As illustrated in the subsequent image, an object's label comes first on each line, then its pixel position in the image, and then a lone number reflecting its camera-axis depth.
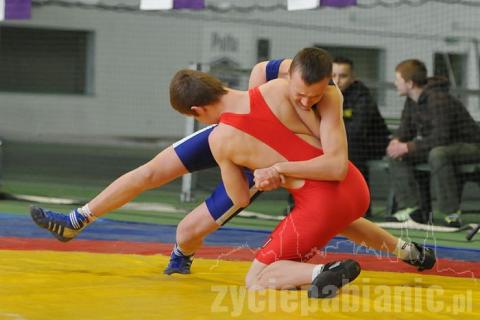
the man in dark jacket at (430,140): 15.49
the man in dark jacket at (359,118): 16.17
